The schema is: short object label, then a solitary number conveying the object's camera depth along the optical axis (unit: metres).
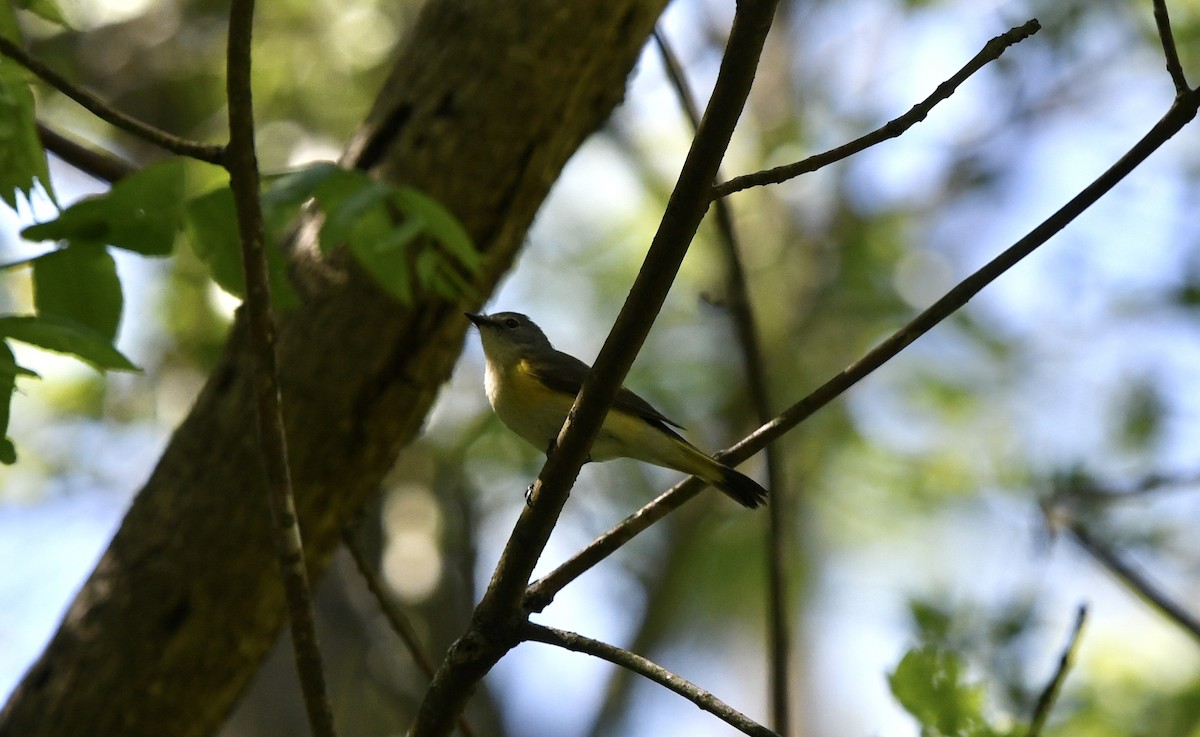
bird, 8.17
